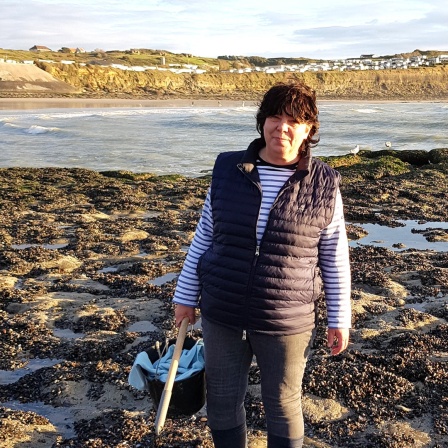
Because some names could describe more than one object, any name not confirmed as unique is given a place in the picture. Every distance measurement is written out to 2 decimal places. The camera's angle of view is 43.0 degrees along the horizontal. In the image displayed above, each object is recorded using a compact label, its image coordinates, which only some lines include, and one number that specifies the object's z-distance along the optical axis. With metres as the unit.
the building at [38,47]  143.62
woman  2.76
